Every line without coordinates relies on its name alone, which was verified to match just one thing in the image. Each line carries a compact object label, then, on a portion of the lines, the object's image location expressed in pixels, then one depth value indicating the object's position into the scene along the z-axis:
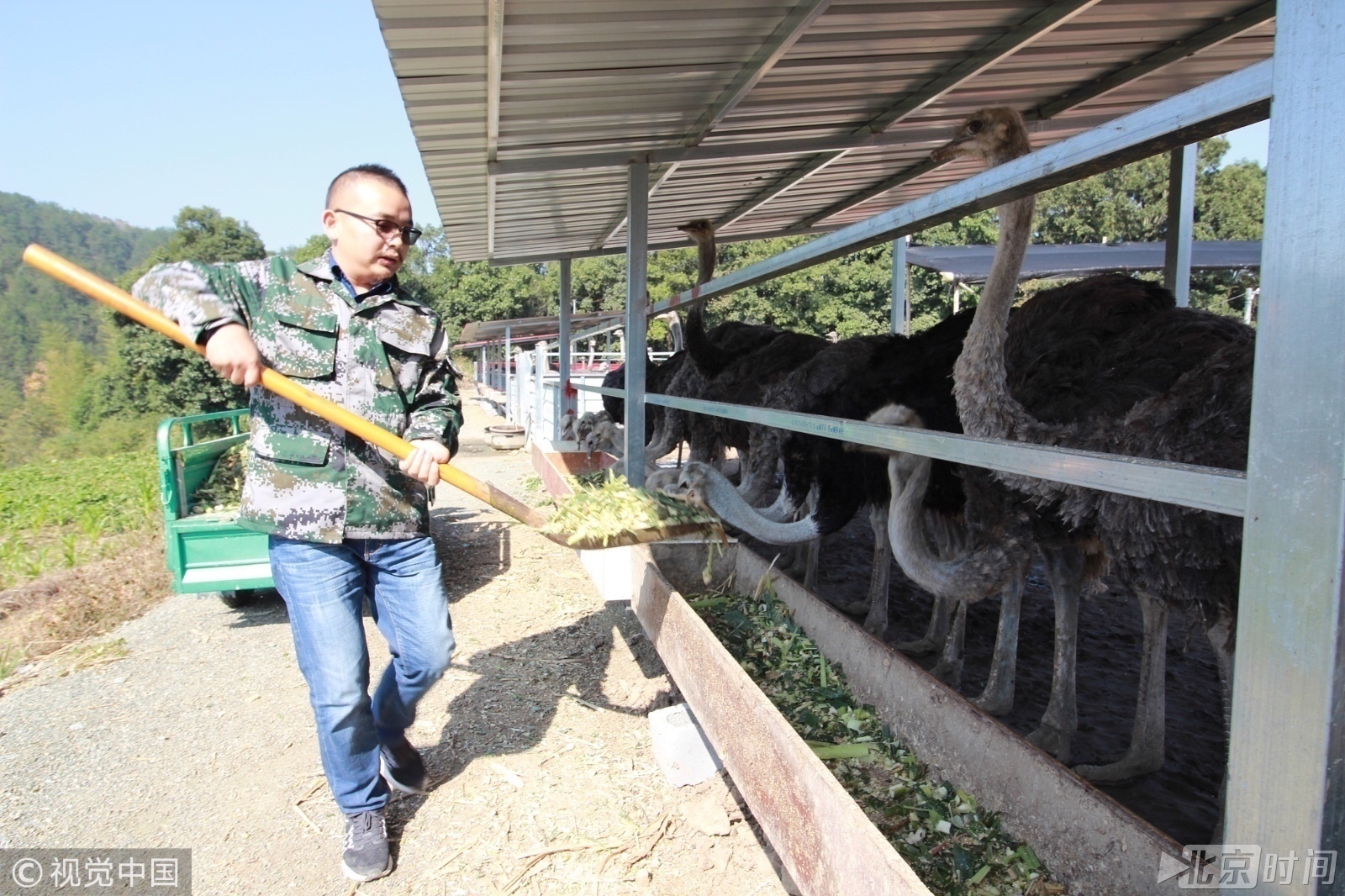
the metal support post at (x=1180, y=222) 4.45
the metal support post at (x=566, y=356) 9.98
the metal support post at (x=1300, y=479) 0.98
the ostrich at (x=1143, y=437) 2.34
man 2.40
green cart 4.76
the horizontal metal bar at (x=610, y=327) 8.78
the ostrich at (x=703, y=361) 6.90
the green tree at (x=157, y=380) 23.12
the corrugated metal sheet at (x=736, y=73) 3.17
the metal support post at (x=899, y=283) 6.64
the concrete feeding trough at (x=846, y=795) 1.63
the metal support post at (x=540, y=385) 12.70
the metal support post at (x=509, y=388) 16.84
